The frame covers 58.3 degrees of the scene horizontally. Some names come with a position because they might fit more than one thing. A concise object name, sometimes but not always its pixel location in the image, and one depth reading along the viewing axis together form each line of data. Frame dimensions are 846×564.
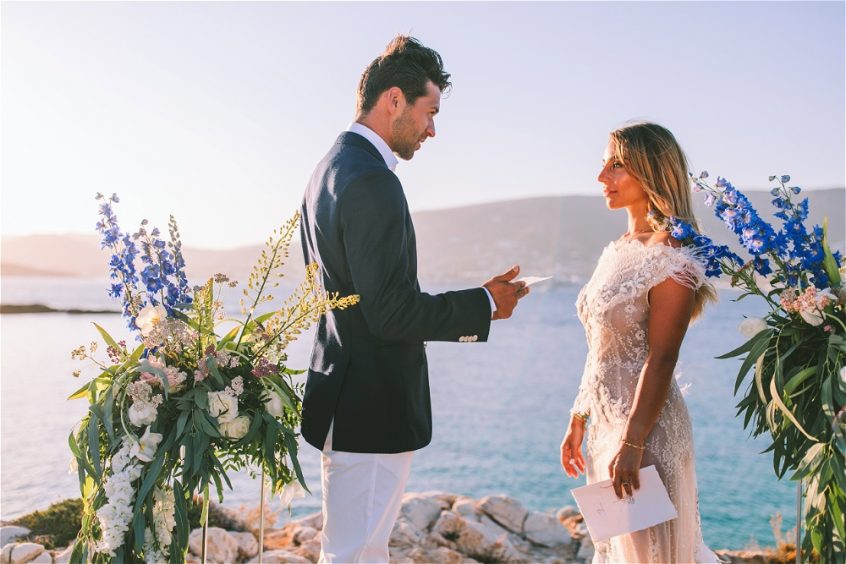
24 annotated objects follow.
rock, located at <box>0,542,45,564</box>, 4.25
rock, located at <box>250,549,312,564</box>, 4.72
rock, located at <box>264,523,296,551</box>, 5.32
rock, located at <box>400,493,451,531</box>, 5.71
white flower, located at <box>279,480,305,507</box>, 2.41
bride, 2.49
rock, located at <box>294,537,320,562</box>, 4.98
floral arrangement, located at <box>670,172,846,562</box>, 2.10
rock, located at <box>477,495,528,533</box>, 5.95
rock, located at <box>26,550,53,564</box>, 4.27
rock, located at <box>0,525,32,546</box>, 4.70
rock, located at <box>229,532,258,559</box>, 4.92
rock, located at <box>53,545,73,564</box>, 4.26
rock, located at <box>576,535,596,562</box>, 5.53
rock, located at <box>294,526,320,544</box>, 5.32
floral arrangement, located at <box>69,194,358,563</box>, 2.16
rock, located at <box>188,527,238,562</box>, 4.75
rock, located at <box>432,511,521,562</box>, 5.36
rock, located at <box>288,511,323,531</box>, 5.80
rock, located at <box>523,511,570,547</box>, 5.79
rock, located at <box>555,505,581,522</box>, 7.12
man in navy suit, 2.17
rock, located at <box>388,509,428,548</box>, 5.32
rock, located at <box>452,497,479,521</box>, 5.93
